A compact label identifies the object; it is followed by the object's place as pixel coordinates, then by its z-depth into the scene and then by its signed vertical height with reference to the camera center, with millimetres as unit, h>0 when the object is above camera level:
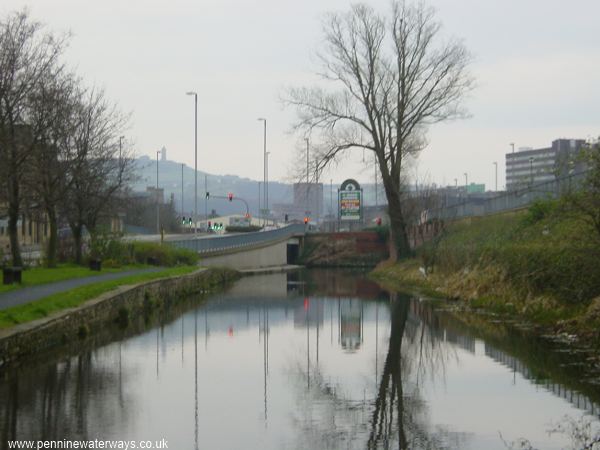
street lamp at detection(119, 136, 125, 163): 55969 +3634
